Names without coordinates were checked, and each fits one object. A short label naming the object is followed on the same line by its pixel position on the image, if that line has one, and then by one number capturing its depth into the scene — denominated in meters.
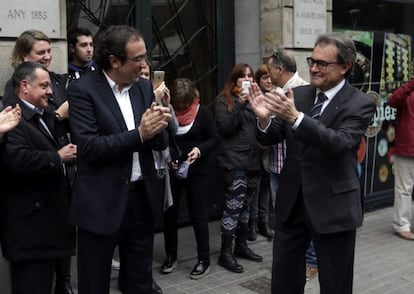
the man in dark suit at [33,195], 3.05
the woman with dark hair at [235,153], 4.91
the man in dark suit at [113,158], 2.83
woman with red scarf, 4.73
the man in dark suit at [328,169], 3.13
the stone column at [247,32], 6.36
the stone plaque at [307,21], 6.25
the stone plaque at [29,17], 4.06
